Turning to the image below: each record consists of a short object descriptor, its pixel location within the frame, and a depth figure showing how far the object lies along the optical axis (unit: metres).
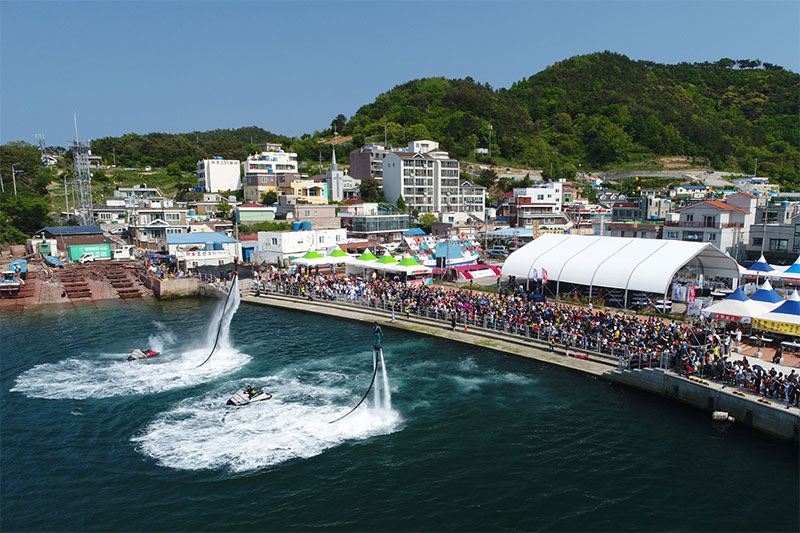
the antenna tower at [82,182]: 84.31
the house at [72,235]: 69.88
